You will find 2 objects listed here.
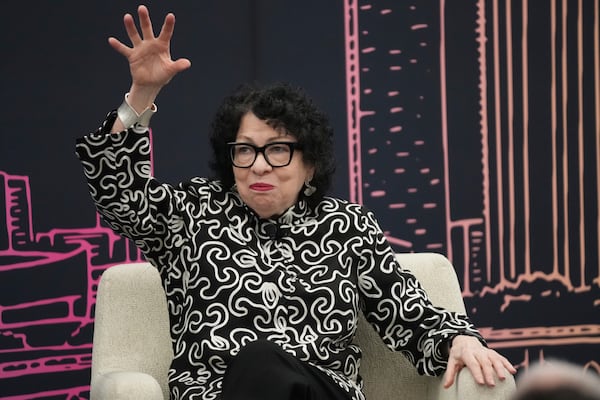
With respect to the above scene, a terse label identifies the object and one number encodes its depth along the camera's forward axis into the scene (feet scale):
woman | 20.89
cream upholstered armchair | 21.46
